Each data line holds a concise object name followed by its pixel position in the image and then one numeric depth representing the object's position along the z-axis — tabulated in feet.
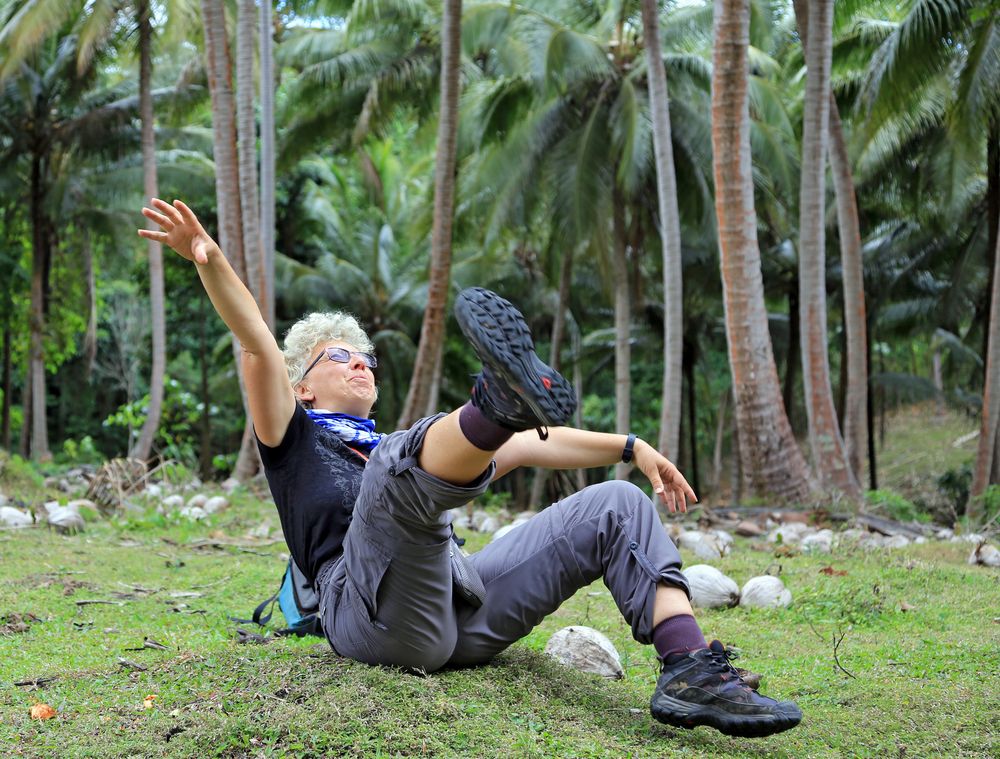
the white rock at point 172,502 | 30.48
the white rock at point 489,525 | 28.87
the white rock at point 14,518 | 25.34
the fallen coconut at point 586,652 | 12.26
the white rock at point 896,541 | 24.43
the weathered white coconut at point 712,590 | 16.90
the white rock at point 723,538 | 23.73
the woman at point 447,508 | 8.48
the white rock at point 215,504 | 32.30
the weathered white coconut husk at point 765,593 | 17.01
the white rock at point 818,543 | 23.18
